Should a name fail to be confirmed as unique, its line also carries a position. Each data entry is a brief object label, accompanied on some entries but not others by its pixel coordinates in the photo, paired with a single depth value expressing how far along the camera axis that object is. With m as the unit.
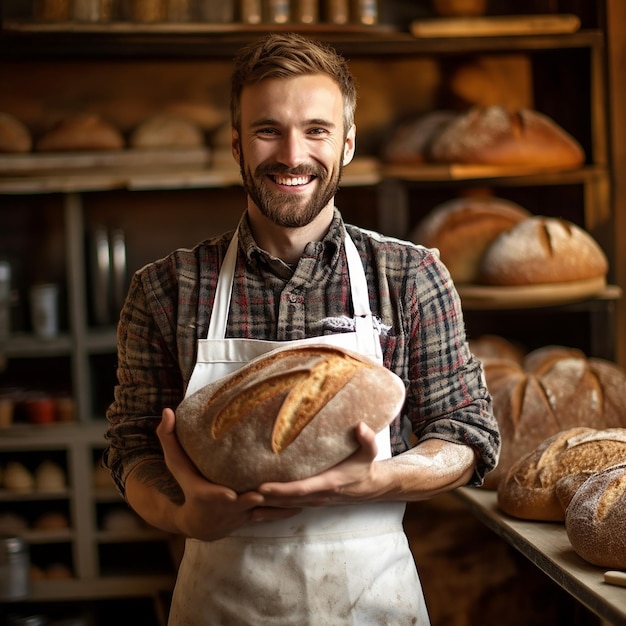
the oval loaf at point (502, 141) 3.20
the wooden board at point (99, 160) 3.24
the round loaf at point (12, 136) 3.24
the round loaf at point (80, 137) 3.26
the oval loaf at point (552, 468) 2.02
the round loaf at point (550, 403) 2.46
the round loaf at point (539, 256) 3.02
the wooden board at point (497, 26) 3.28
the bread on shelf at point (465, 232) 3.19
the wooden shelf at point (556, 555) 1.55
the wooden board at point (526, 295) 3.03
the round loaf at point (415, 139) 3.32
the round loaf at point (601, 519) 1.66
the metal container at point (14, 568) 3.20
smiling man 1.64
